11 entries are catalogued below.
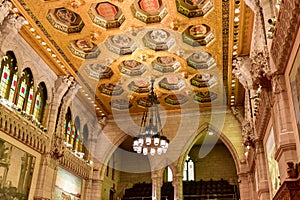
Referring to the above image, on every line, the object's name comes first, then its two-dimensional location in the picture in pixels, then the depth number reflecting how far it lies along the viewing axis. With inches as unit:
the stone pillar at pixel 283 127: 227.3
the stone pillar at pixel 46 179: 485.1
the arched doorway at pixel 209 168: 807.7
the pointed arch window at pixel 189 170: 890.1
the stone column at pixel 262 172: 375.9
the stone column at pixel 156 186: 668.7
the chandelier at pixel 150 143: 462.0
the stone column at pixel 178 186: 659.0
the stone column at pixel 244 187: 581.6
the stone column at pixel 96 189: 661.7
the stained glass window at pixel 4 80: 431.2
